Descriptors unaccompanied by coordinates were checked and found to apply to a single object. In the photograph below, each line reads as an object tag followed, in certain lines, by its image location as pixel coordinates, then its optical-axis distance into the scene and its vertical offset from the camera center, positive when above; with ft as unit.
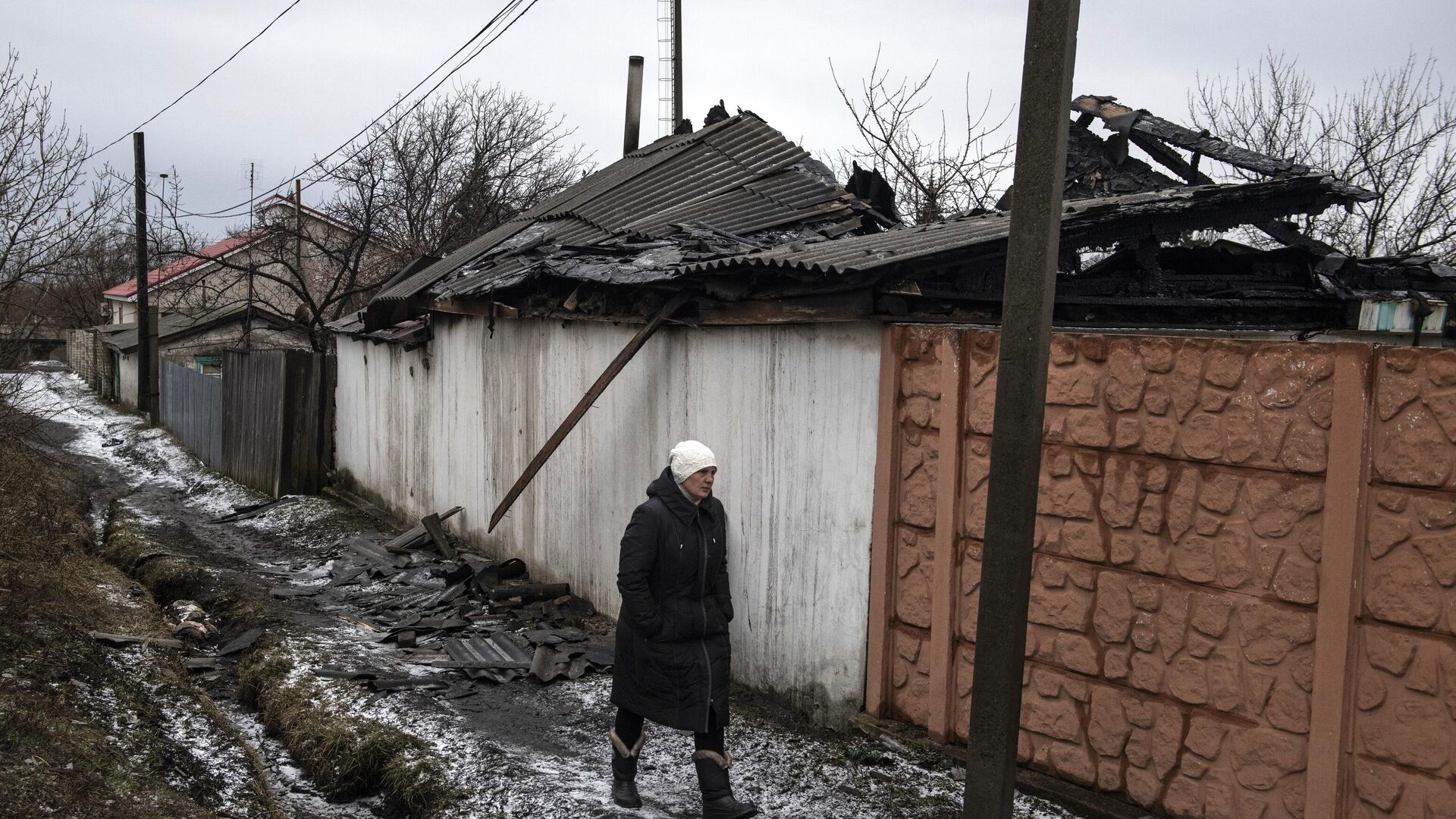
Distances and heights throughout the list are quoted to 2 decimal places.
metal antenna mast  53.26 +14.45
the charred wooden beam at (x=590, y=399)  21.99 -1.50
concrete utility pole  11.28 -0.54
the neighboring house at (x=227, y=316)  81.20 -0.04
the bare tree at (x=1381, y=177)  54.29 +10.68
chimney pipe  48.08 +10.61
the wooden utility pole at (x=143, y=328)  80.18 -1.33
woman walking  15.23 -4.20
